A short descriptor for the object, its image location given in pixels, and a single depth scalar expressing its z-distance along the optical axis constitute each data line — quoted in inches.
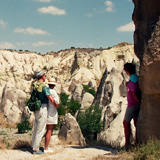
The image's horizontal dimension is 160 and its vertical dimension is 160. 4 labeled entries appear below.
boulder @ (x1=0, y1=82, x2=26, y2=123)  653.9
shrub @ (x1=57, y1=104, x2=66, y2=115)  697.0
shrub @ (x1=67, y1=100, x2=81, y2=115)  741.1
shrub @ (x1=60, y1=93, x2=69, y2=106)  860.5
